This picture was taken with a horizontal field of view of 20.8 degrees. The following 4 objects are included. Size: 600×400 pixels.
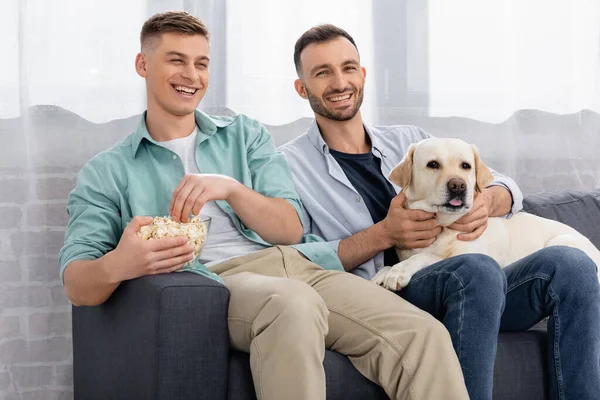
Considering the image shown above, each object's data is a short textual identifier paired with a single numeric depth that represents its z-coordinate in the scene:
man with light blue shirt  2.96
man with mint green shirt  2.83
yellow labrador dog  3.18
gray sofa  2.81
